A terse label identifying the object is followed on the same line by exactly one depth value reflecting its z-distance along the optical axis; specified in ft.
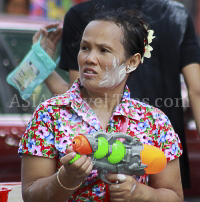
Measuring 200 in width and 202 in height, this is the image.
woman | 19.60
